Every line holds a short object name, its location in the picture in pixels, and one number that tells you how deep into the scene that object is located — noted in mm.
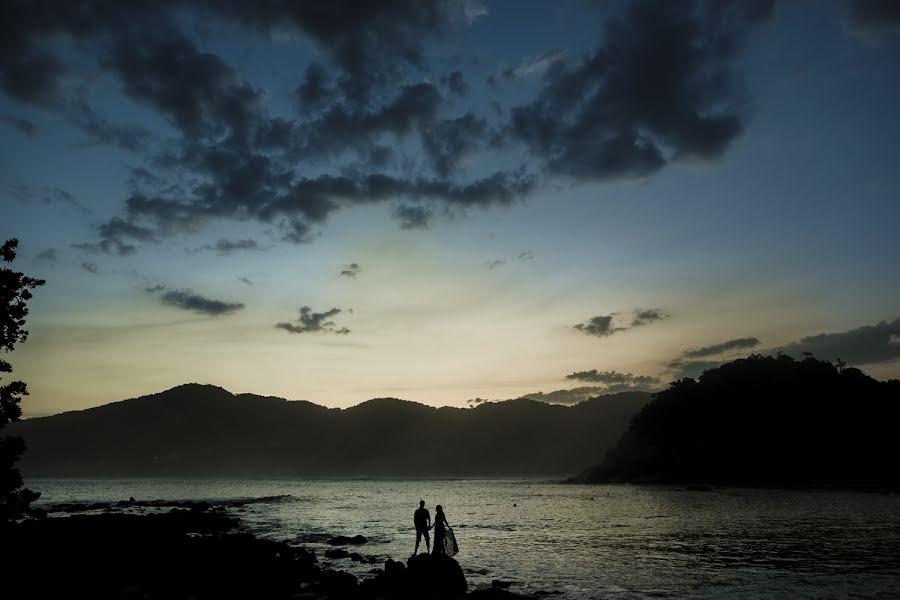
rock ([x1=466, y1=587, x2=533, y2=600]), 23058
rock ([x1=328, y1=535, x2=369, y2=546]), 46969
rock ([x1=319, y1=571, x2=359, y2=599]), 23625
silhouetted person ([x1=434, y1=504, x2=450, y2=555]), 28328
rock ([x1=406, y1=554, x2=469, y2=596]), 24469
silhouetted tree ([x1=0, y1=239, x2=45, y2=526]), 22812
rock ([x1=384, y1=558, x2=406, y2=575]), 25225
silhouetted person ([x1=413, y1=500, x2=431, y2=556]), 31281
